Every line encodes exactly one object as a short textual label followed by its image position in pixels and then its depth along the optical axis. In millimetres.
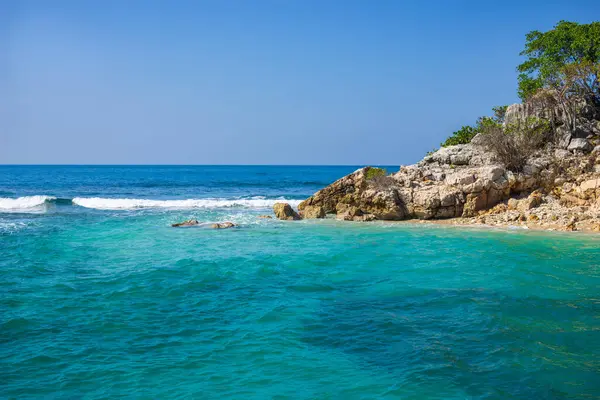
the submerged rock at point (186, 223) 22000
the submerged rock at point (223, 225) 21422
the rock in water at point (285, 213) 23828
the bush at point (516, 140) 23375
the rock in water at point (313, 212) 24266
